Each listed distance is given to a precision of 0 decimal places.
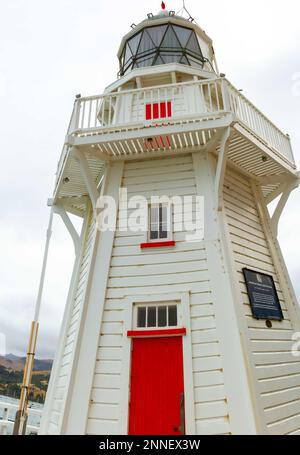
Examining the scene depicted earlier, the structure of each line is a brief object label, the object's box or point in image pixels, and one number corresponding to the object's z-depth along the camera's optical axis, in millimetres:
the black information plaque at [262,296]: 5449
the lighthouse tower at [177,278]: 4465
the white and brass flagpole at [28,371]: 4617
